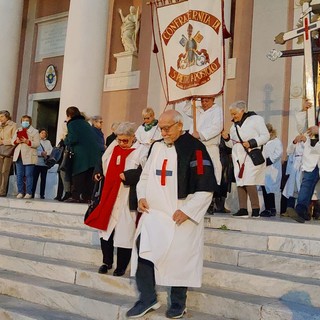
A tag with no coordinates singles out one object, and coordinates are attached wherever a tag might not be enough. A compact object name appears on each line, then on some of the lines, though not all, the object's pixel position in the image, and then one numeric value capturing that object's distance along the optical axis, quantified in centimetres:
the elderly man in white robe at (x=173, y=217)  425
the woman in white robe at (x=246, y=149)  707
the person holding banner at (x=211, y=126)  684
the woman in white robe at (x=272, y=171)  852
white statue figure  1459
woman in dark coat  852
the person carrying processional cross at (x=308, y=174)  671
